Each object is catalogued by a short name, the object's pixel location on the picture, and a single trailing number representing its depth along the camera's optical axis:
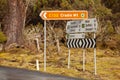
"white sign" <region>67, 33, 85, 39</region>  15.42
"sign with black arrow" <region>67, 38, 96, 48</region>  14.92
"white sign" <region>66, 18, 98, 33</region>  14.58
